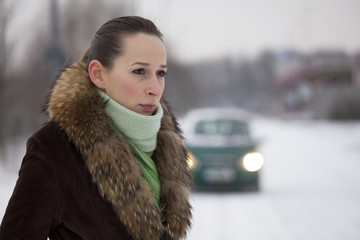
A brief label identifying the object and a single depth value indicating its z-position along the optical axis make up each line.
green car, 19.89
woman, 3.16
